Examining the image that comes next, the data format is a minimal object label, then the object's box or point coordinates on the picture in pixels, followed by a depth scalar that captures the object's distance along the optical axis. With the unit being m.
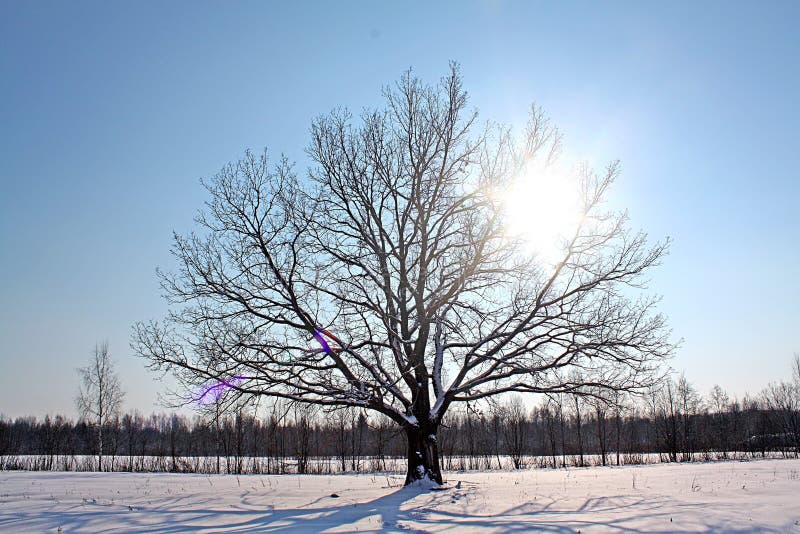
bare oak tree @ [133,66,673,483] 14.87
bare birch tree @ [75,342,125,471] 37.56
